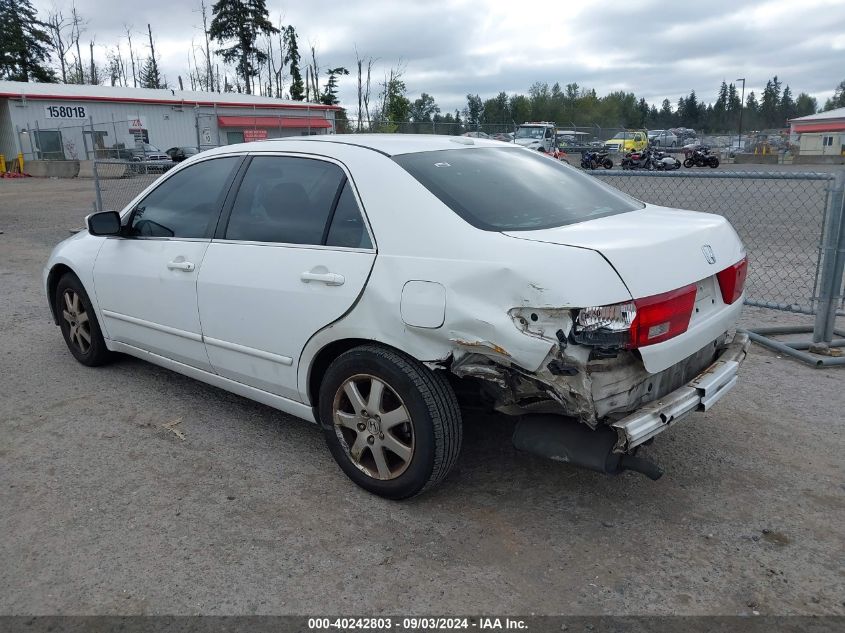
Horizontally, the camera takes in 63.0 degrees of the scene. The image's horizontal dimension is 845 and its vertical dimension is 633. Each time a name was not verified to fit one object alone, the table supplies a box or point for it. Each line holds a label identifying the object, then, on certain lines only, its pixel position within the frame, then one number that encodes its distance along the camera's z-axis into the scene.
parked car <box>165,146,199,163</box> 29.31
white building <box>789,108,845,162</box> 42.34
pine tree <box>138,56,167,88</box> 67.12
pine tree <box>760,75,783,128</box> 96.69
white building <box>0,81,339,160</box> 33.91
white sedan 2.62
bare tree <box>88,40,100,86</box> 64.81
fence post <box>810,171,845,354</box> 4.87
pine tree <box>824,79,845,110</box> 106.06
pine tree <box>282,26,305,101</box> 62.06
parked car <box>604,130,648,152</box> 34.50
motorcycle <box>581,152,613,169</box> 29.12
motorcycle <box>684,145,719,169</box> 31.96
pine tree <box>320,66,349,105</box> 58.47
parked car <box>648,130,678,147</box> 42.17
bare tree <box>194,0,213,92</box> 65.31
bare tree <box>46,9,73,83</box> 60.84
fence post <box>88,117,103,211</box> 10.36
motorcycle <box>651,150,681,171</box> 29.08
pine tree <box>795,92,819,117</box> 103.94
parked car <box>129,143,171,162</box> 30.10
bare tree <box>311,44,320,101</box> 53.74
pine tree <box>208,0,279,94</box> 62.25
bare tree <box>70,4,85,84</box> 62.97
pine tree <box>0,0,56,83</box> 55.19
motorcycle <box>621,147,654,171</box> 29.72
